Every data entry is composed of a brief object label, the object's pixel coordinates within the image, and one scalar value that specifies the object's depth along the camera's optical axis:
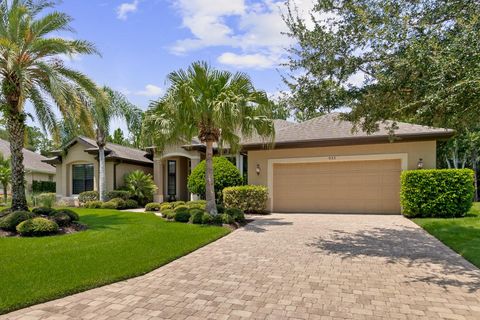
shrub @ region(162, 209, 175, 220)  12.97
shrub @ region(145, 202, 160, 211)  16.92
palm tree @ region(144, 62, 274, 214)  10.62
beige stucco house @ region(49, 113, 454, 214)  13.94
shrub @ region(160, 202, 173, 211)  15.68
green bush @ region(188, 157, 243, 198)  16.17
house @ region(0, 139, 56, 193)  27.54
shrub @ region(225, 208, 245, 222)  12.04
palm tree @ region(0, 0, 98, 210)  10.22
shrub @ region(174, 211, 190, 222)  12.20
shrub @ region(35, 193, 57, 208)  13.93
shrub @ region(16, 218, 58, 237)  9.30
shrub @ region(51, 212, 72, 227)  10.38
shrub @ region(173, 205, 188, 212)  13.30
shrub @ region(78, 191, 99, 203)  20.12
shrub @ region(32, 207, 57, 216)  11.06
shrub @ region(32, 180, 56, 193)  26.92
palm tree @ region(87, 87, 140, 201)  12.01
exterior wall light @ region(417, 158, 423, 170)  13.63
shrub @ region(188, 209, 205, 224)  11.54
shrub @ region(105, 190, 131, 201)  19.55
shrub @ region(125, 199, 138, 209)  18.58
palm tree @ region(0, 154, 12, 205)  21.53
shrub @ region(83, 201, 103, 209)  18.45
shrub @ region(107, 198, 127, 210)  18.20
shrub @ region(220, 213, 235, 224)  11.21
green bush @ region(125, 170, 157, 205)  19.73
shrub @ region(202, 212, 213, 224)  11.21
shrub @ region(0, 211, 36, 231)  9.59
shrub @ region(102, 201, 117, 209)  18.02
